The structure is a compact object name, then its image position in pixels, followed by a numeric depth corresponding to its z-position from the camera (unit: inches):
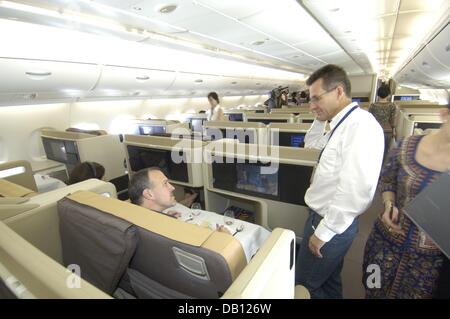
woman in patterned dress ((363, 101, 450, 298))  50.3
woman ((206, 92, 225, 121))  201.8
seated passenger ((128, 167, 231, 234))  71.2
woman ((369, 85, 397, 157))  196.4
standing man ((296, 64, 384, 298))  52.0
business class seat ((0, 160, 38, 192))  89.7
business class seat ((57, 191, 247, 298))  32.4
